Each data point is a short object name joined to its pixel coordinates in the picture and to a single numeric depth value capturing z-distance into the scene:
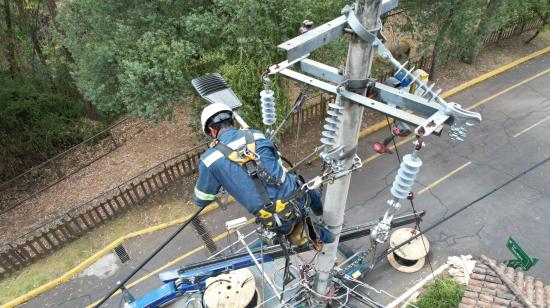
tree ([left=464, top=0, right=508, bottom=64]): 13.41
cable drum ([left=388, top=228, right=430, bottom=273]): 9.02
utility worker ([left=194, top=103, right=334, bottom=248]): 4.39
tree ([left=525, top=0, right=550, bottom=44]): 15.68
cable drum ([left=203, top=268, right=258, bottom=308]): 6.43
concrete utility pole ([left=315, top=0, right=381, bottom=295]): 3.34
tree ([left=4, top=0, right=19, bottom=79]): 15.09
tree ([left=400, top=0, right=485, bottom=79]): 11.98
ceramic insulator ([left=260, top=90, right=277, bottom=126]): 5.09
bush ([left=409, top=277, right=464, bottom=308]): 7.85
